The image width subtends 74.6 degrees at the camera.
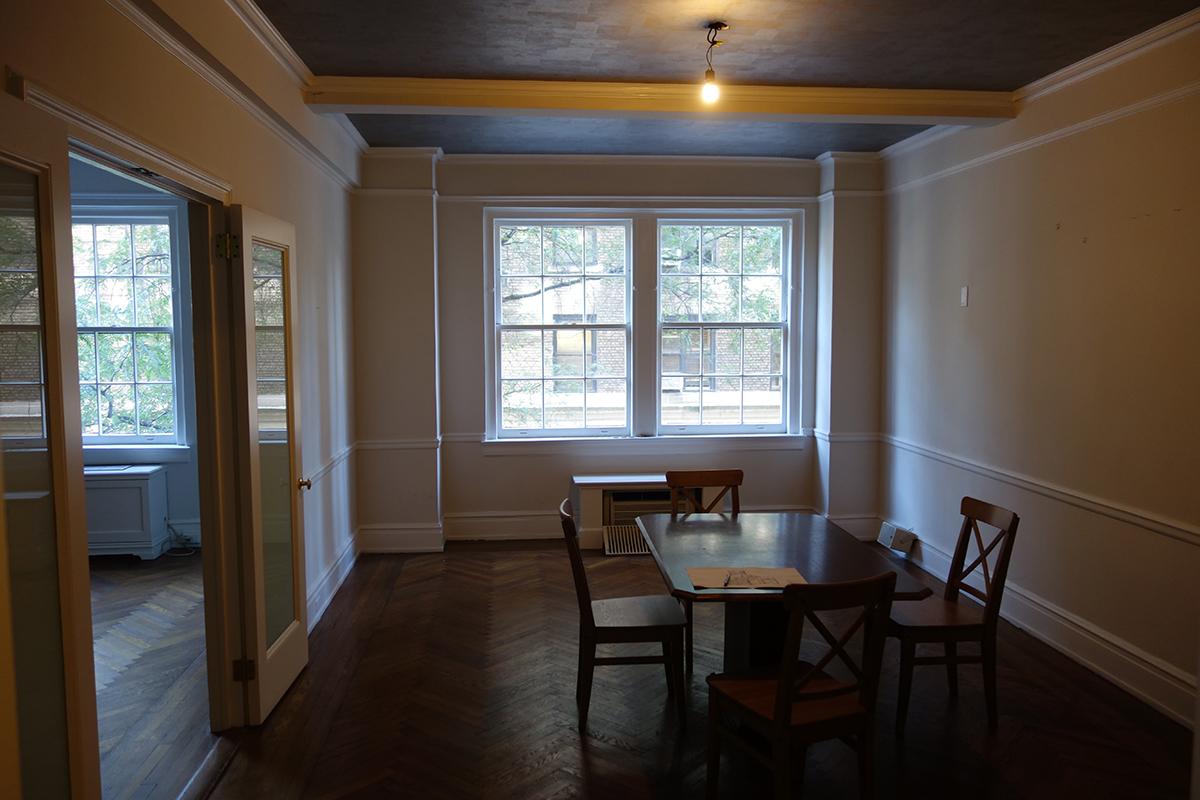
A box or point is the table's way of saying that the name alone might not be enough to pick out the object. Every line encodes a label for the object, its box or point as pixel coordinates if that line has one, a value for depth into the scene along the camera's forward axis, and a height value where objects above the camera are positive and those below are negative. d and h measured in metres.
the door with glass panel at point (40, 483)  1.73 -0.27
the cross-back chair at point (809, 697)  2.34 -1.10
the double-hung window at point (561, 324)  6.09 +0.29
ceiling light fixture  3.39 +1.25
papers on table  2.81 -0.79
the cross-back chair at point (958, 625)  3.15 -1.07
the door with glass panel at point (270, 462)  3.14 -0.43
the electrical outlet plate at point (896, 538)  5.55 -1.29
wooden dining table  2.86 -0.80
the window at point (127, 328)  5.77 +0.27
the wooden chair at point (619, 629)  3.14 -1.07
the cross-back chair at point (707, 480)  4.23 -0.64
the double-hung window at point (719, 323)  6.20 +0.30
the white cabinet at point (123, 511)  5.55 -1.05
